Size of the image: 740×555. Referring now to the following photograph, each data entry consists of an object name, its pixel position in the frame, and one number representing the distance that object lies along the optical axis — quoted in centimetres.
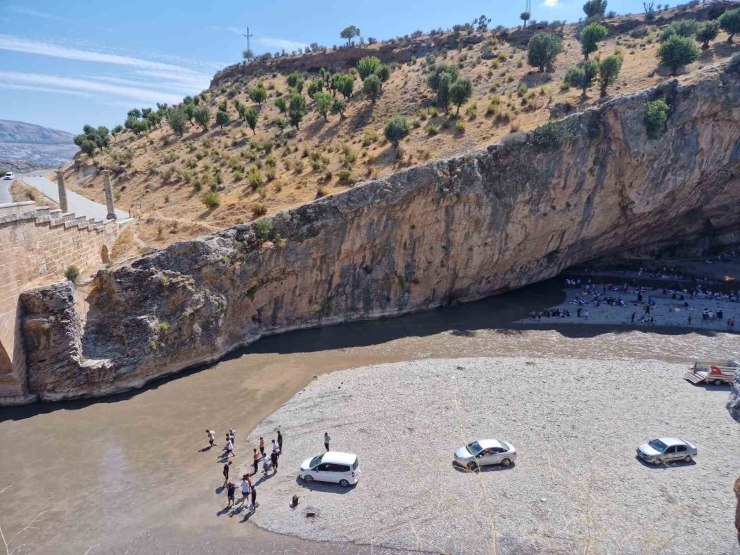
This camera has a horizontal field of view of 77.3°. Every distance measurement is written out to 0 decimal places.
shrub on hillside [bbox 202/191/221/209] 3188
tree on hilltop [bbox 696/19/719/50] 4297
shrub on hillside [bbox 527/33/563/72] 4762
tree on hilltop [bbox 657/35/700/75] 3750
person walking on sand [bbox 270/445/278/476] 1634
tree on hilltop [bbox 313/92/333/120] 4653
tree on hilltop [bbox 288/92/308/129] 4669
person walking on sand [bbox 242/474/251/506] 1476
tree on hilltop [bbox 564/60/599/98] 3791
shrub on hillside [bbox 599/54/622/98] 3659
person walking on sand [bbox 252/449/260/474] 1627
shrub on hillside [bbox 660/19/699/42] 4500
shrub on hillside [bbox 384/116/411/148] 3650
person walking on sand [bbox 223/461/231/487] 1543
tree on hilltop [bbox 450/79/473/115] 4069
